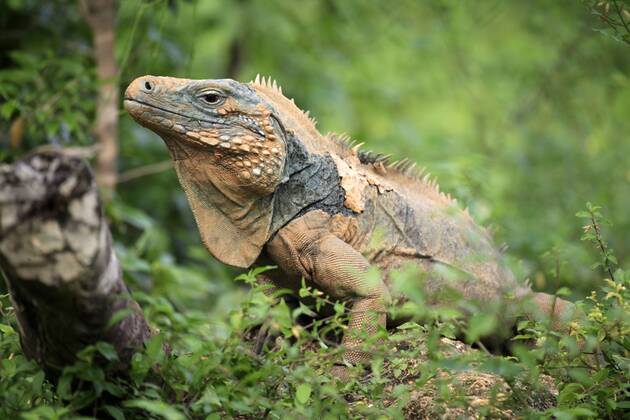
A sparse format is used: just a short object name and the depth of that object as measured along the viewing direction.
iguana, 10.23
